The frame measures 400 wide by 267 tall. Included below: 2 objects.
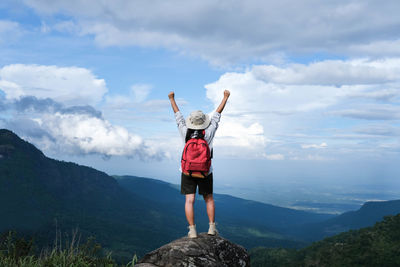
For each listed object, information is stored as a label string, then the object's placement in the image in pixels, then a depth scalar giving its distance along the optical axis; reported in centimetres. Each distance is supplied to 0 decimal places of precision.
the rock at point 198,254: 619
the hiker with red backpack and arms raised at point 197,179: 713
